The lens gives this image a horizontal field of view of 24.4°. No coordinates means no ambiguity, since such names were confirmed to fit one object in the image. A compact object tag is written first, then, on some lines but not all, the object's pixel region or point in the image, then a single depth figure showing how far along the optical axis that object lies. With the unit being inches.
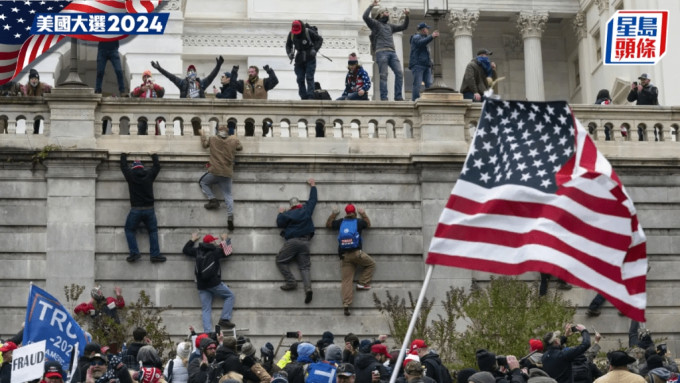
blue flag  756.0
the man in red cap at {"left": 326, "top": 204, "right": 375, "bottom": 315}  1178.6
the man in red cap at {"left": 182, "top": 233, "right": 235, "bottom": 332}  1149.9
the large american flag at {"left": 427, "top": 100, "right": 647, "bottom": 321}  582.9
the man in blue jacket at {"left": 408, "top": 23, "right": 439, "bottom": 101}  1295.5
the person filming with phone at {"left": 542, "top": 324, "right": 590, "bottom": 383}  828.0
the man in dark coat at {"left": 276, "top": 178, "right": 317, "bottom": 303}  1181.1
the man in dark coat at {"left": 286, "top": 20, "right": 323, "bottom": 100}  1273.4
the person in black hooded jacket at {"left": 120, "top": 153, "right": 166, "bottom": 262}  1172.5
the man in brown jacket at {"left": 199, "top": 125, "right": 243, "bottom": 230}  1190.3
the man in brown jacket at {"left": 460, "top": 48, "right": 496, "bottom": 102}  1296.8
